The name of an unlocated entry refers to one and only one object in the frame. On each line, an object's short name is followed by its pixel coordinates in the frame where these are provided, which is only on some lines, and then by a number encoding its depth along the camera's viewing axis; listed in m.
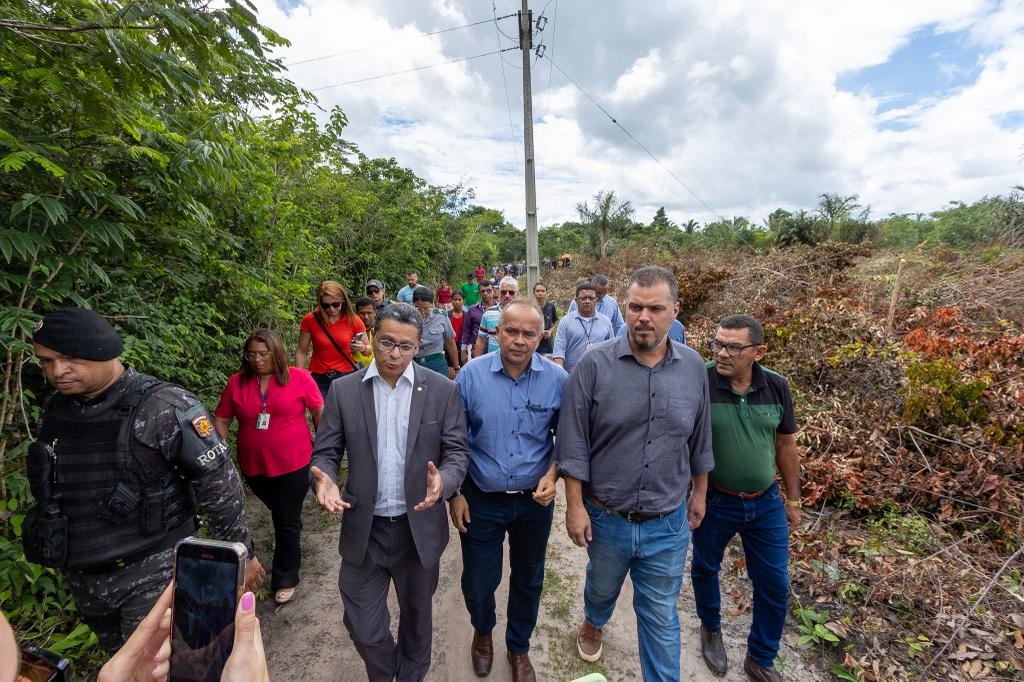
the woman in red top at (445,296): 8.96
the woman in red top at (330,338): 4.18
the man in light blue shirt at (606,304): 5.77
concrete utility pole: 9.21
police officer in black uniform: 1.76
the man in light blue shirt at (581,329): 5.11
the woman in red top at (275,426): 2.90
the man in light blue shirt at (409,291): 7.84
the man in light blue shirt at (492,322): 5.77
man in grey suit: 2.19
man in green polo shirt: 2.45
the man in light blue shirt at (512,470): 2.37
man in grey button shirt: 2.21
